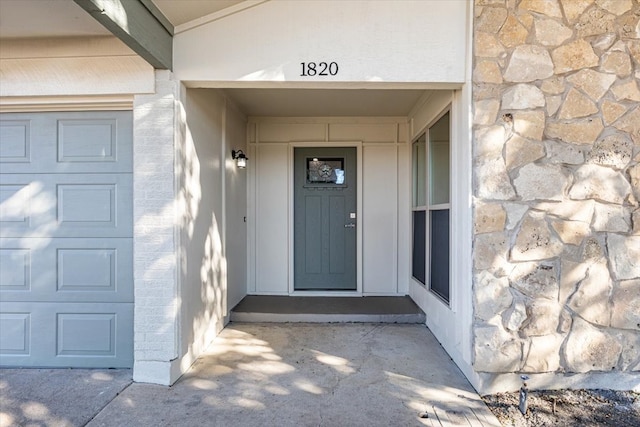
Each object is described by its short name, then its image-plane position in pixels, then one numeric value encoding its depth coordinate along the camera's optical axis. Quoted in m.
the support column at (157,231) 2.71
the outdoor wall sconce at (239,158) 4.20
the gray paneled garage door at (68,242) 2.88
